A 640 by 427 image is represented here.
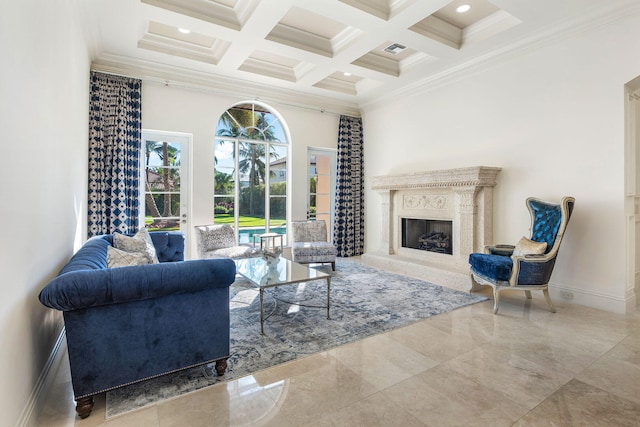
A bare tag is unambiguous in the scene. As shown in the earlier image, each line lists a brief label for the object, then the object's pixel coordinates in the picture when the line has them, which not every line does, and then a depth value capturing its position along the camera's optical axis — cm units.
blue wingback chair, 339
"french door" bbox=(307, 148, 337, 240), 659
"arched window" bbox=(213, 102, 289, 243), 564
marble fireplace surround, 451
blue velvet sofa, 174
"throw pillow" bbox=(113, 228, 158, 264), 289
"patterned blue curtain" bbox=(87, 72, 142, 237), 438
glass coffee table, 303
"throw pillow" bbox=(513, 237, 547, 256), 346
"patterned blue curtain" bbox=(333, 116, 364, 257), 659
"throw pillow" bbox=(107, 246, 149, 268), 231
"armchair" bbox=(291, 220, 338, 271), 514
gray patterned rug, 212
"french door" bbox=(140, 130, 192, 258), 502
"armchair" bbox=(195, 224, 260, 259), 461
